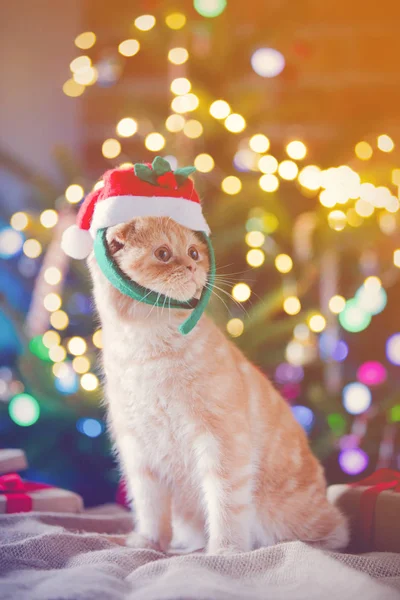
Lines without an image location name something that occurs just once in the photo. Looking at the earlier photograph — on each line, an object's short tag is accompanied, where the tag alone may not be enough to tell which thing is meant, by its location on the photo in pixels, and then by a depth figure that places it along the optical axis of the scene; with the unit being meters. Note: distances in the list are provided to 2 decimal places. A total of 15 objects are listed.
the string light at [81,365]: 1.70
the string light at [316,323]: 1.71
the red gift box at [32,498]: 1.26
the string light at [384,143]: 1.75
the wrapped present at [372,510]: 1.15
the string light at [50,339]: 1.73
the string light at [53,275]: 1.69
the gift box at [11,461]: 1.31
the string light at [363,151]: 1.82
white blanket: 0.75
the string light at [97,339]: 1.67
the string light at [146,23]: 1.66
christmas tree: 1.67
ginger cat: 1.03
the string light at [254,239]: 1.65
